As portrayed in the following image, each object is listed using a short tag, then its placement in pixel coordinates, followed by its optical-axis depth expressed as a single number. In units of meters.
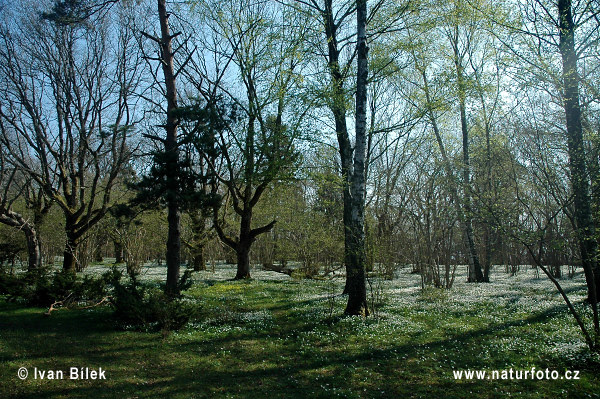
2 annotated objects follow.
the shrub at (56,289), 10.96
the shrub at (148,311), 9.02
